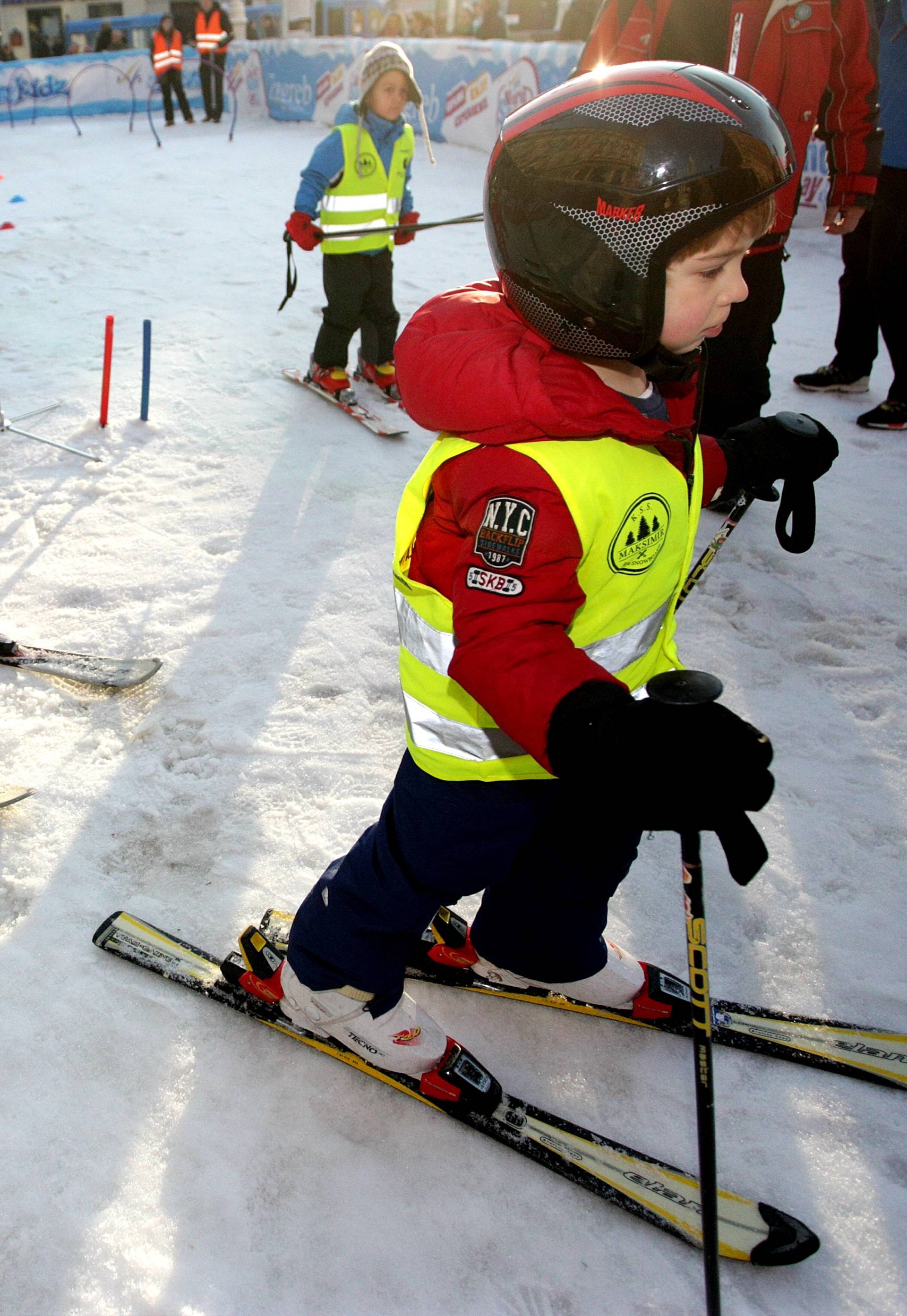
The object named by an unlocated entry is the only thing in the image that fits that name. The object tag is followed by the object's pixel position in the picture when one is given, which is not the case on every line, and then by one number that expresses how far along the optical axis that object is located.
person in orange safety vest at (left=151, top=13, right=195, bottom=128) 15.12
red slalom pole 4.41
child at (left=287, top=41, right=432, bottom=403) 4.67
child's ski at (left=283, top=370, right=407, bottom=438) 4.81
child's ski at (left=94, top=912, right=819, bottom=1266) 1.60
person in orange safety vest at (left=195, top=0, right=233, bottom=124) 15.67
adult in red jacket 3.34
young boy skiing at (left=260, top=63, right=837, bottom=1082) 1.15
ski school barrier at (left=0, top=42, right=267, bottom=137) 16.64
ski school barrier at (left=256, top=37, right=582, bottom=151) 12.09
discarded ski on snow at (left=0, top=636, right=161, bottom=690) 2.92
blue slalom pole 4.47
